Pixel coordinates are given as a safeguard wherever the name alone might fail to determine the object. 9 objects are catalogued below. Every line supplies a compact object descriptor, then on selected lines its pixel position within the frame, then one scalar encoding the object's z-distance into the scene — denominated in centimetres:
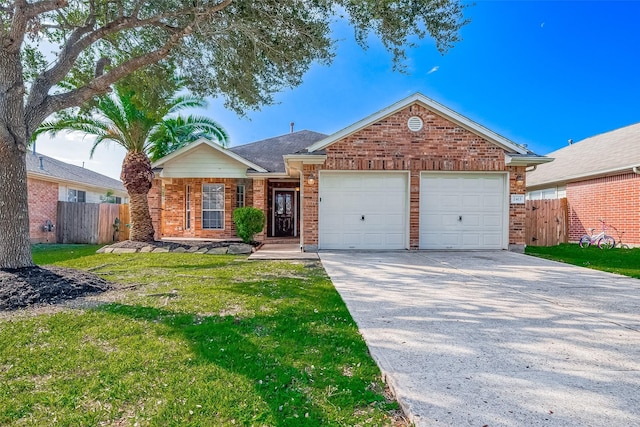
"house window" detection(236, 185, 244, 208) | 1470
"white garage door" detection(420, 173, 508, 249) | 1035
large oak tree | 583
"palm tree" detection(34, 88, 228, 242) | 1155
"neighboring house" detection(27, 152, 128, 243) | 1395
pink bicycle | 1238
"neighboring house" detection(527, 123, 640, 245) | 1216
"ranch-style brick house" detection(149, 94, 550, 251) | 1013
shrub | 1198
